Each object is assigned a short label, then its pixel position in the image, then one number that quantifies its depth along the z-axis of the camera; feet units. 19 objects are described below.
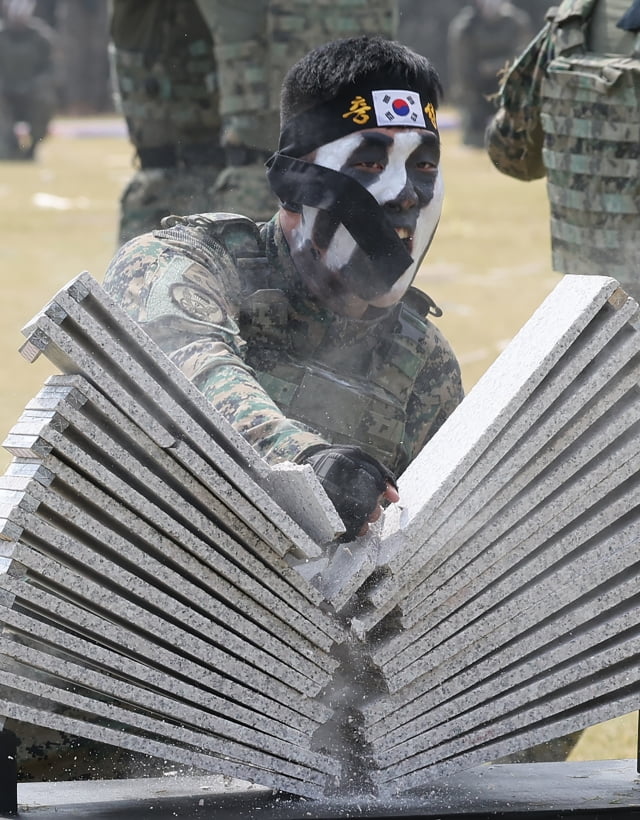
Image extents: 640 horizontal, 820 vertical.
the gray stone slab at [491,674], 15.83
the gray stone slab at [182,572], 14.58
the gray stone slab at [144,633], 14.58
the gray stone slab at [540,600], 15.84
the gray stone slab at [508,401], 15.44
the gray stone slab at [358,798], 15.69
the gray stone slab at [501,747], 15.97
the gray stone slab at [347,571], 15.26
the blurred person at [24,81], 135.23
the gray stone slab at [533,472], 15.64
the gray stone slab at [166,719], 14.55
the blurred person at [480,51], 141.49
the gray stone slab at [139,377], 14.17
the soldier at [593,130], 30.76
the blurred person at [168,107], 48.29
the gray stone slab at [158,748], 14.56
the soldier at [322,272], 17.98
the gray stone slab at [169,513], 14.38
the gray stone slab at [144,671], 14.58
